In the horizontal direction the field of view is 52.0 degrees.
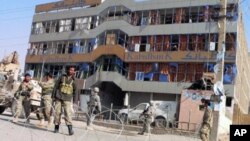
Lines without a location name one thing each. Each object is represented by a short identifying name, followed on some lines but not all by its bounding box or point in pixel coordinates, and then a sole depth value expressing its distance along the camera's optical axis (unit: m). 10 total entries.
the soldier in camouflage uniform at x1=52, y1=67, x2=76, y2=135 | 6.07
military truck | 8.40
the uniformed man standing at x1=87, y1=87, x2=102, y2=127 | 9.43
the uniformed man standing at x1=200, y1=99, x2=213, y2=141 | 6.84
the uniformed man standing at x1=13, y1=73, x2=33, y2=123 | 7.37
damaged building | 21.73
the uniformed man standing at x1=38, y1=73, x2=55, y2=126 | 6.86
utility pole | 10.76
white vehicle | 15.78
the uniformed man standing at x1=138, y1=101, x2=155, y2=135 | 10.11
